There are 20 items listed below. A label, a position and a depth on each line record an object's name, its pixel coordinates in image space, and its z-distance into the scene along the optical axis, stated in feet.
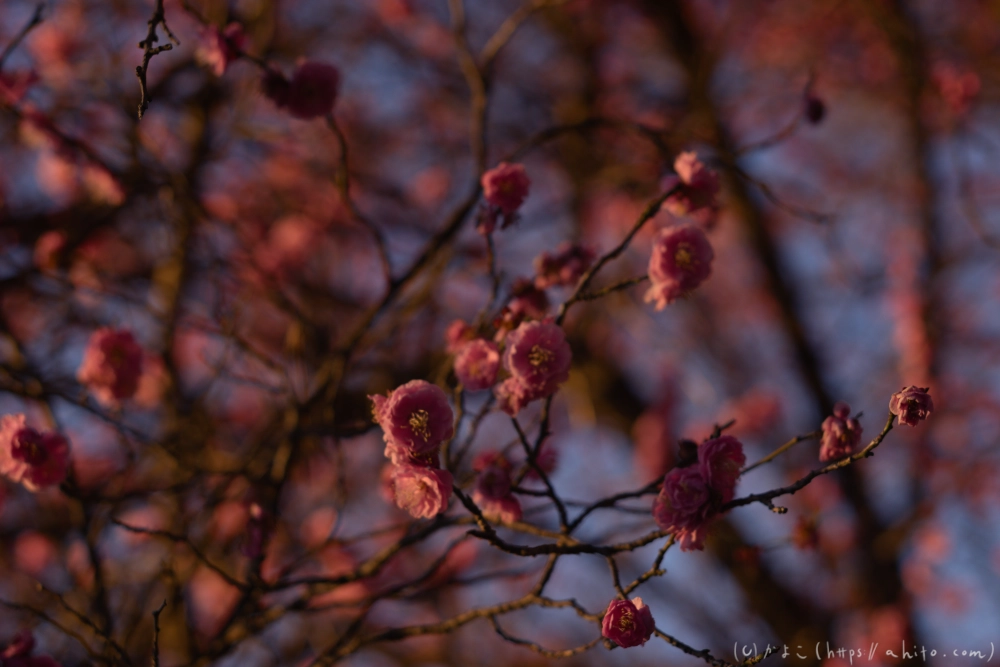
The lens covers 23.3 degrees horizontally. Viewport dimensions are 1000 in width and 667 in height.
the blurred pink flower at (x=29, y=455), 3.05
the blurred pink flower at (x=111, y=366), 3.32
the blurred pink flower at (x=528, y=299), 3.08
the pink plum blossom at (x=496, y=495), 2.96
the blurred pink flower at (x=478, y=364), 2.93
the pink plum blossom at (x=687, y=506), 2.80
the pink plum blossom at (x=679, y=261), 2.97
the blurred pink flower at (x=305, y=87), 3.17
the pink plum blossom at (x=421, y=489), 2.79
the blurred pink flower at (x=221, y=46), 3.12
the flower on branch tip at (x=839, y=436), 2.90
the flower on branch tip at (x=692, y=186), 3.02
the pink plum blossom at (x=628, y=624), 2.81
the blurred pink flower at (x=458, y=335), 3.06
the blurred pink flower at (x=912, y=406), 2.76
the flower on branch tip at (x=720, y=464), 2.81
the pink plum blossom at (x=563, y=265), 3.09
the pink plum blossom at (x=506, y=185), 3.04
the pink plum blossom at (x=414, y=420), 2.78
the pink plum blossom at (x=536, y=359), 2.87
